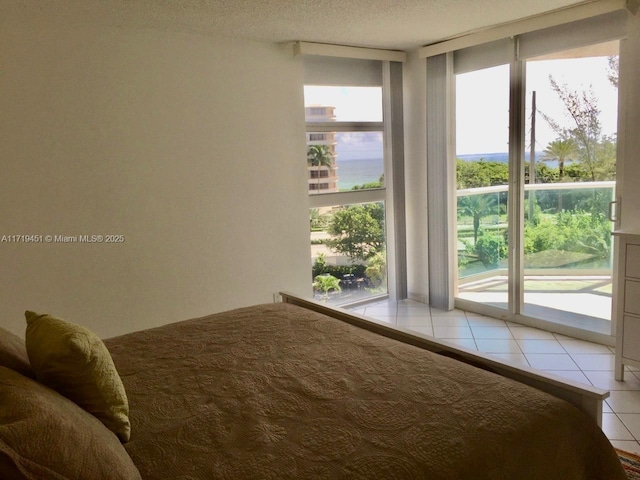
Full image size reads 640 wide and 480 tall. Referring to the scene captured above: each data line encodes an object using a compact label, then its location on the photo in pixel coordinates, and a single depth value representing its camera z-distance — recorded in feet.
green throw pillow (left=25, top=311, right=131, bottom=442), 4.74
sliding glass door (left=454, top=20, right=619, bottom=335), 12.19
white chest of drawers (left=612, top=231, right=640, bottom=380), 10.01
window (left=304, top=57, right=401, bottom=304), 14.93
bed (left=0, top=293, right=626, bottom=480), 4.33
